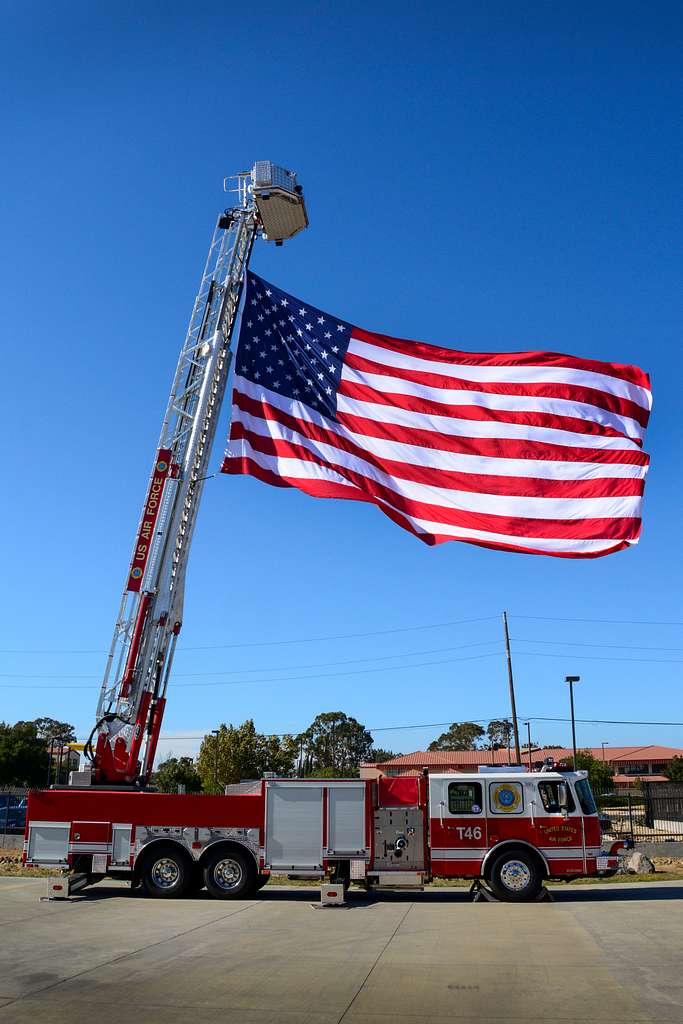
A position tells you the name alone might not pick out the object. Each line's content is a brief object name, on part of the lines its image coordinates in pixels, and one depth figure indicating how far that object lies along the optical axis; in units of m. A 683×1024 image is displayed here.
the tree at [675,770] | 79.62
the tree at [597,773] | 66.12
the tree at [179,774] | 60.68
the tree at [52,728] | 112.62
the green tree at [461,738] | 104.00
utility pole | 41.08
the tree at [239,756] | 51.47
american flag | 13.62
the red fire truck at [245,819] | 15.59
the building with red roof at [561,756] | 84.31
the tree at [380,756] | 104.44
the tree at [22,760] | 72.38
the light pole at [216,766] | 51.62
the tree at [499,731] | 111.88
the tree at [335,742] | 95.56
